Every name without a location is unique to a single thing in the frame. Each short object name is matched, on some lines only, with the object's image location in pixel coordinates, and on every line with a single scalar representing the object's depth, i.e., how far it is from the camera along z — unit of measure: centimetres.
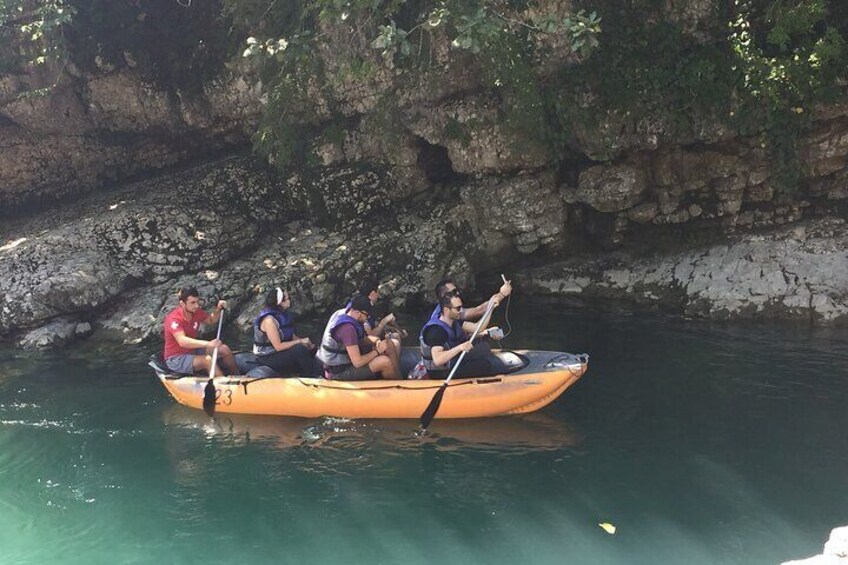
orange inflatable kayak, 740
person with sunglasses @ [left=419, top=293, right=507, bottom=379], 749
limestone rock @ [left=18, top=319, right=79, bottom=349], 1084
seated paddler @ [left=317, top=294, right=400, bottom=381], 769
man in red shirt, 829
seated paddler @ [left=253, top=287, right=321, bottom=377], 823
